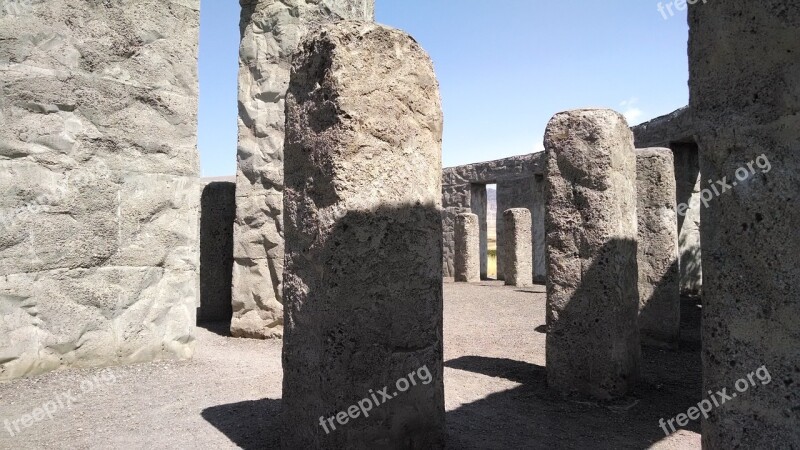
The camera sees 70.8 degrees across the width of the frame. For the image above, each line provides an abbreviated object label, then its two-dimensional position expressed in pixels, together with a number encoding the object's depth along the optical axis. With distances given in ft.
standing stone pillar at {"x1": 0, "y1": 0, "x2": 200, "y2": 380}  12.13
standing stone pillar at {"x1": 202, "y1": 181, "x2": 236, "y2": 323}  22.20
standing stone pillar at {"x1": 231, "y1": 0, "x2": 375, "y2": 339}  18.53
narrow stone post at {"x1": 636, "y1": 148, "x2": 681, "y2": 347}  19.33
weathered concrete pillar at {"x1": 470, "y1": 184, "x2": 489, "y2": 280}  54.82
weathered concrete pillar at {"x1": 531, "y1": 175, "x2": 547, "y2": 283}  47.60
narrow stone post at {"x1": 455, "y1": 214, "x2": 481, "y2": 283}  46.32
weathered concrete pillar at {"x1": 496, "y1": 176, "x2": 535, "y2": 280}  50.17
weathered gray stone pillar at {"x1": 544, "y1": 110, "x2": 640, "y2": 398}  13.12
